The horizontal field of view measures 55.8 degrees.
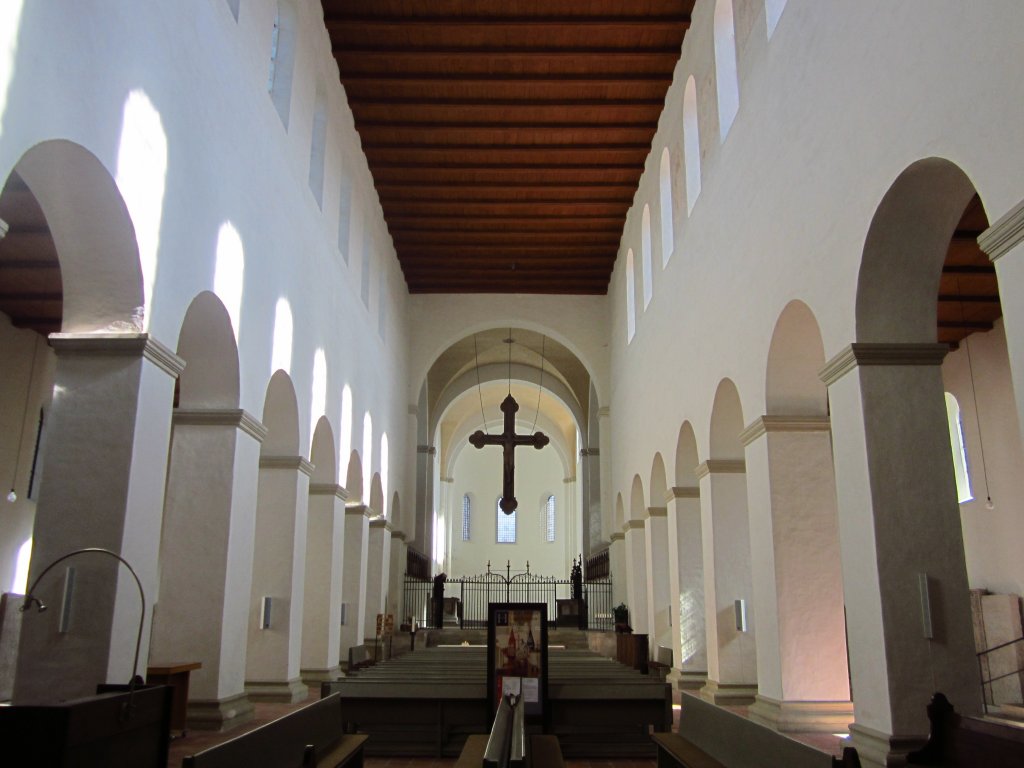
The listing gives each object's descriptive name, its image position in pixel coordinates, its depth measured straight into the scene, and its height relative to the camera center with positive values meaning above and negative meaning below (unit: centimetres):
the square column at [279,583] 1182 +74
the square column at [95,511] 673 +94
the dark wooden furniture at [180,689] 835 -38
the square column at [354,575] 1669 +116
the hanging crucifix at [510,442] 2275 +467
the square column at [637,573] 1803 +132
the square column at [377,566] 1891 +149
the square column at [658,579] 1644 +108
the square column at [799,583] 929 +59
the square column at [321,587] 1426 +83
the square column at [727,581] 1192 +77
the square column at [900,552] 681 +65
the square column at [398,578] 2131 +143
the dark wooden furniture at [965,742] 457 -48
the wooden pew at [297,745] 462 -53
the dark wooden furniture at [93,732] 434 -41
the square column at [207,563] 930 +78
